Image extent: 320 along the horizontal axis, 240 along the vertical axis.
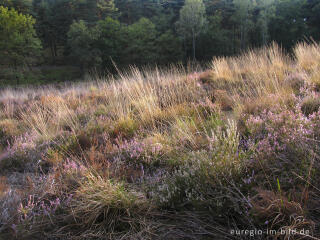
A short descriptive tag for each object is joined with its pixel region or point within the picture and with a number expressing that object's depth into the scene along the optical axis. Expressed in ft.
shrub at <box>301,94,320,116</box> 10.75
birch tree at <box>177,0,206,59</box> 124.77
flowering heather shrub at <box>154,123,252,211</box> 6.19
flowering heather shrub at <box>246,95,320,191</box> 6.13
